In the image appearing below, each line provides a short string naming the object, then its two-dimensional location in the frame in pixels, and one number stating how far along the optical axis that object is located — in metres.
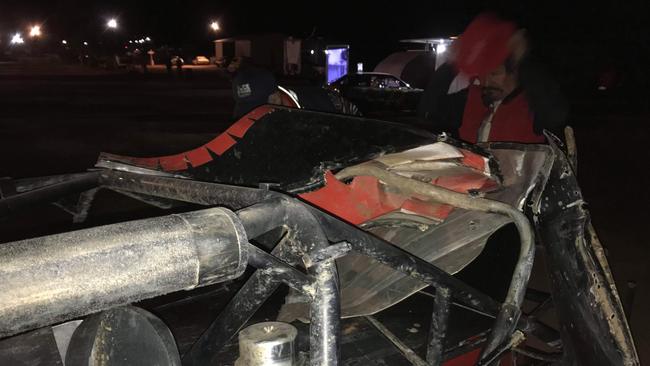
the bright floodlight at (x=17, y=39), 87.96
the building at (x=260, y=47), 45.88
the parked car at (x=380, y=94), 18.42
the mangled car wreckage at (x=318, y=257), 0.97
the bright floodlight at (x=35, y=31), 84.94
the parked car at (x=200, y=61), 64.00
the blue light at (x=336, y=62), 22.08
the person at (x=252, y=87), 4.21
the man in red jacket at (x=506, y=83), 3.36
